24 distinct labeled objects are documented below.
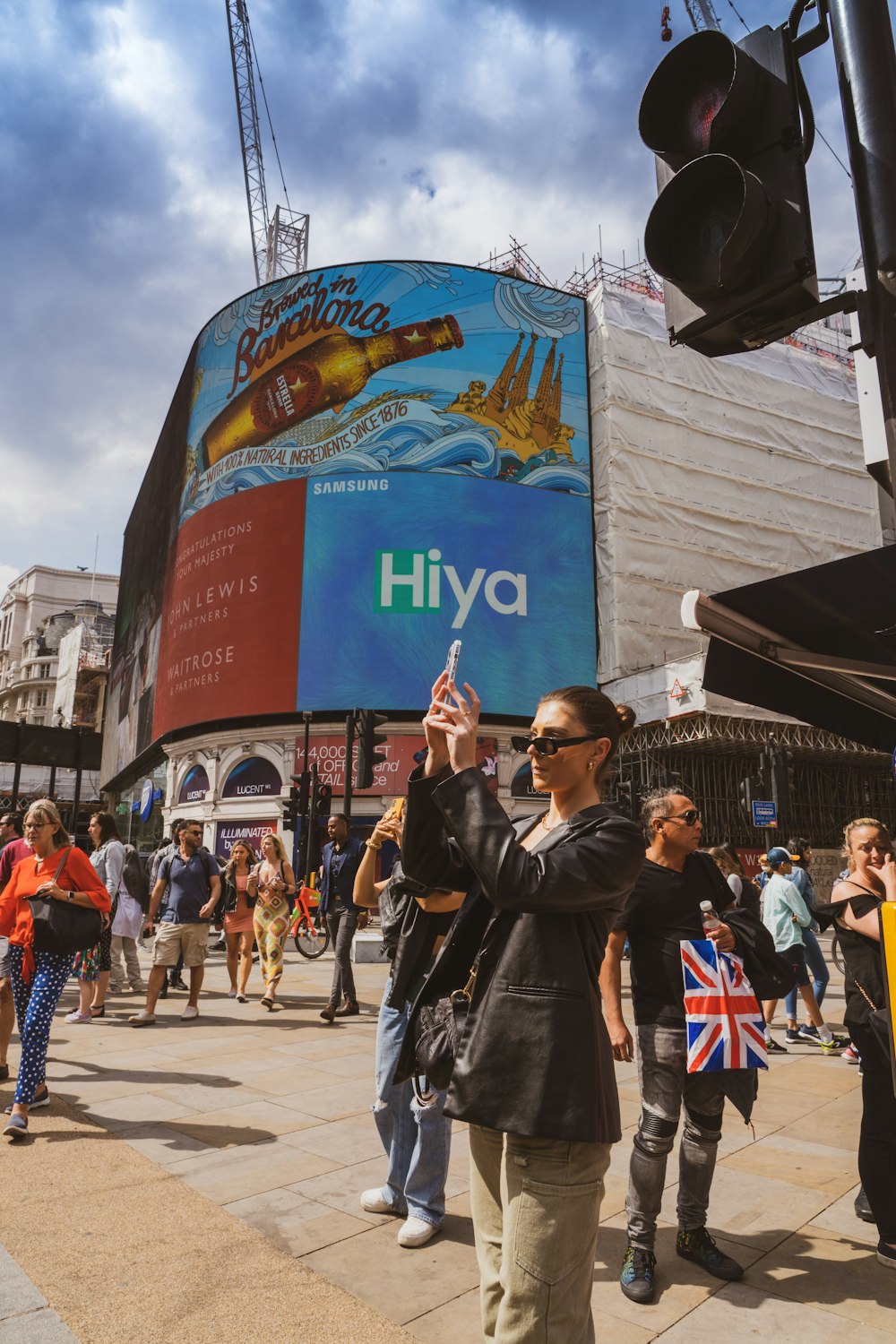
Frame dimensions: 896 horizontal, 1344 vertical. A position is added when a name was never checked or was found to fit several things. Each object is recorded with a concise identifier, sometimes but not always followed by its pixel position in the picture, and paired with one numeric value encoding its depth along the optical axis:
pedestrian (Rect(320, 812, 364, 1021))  8.82
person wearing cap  8.30
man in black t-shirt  3.33
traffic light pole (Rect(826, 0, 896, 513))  1.86
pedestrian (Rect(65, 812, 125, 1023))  8.61
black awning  2.98
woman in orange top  5.17
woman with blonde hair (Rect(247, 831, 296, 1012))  9.99
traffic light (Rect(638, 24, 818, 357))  2.05
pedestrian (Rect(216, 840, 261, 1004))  10.35
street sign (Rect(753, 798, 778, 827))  18.55
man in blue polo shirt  8.78
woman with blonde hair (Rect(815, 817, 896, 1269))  3.61
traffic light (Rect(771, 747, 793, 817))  14.55
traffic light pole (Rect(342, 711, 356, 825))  14.57
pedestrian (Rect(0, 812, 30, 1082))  5.86
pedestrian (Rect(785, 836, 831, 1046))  8.36
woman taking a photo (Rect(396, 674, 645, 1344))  1.84
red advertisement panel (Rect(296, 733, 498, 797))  29.44
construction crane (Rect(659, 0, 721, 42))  46.53
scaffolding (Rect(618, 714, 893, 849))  27.03
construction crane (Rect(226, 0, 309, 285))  55.78
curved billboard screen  29.81
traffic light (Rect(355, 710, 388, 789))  13.85
